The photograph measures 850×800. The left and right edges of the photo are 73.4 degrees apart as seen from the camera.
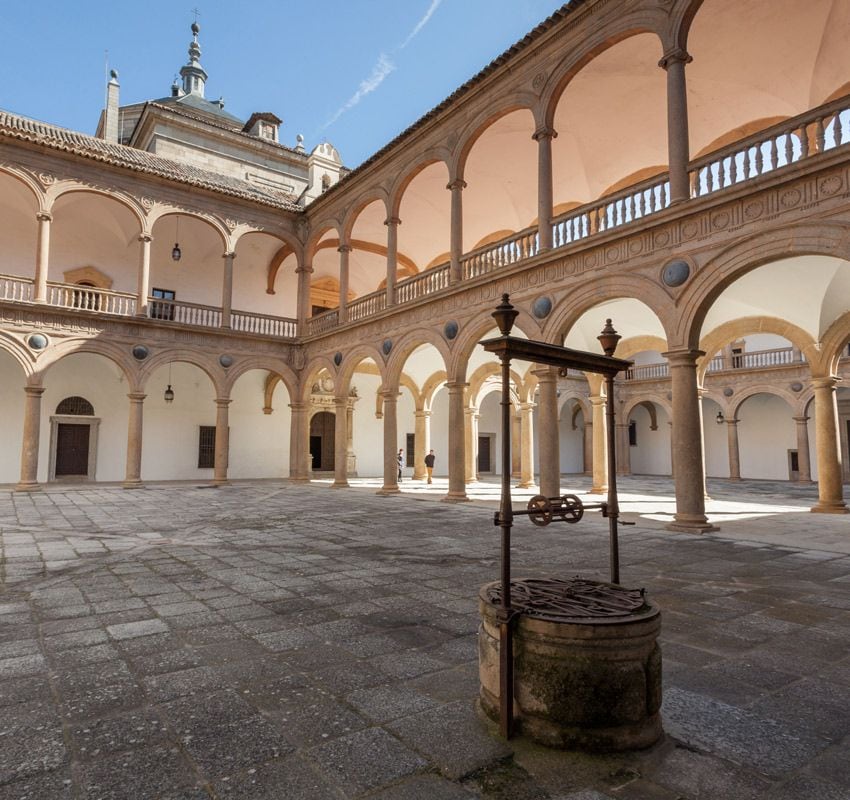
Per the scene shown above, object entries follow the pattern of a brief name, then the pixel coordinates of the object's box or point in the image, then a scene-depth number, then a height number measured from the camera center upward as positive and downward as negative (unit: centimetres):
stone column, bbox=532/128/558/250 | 1141 +533
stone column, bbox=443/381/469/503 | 1318 +16
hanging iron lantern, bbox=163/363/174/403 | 1911 +192
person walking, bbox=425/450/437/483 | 1945 -35
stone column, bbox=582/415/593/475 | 2760 +13
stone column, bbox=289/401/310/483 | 1941 +24
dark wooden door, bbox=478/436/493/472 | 2673 -15
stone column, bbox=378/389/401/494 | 1523 +38
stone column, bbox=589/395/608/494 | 1543 +18
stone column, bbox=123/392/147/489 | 1647 +29
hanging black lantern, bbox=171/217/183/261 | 1711 +601
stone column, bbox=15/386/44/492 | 1491 +37
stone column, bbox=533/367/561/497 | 1102 +39
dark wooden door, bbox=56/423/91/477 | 1798 +10
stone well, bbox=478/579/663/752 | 230 -93
